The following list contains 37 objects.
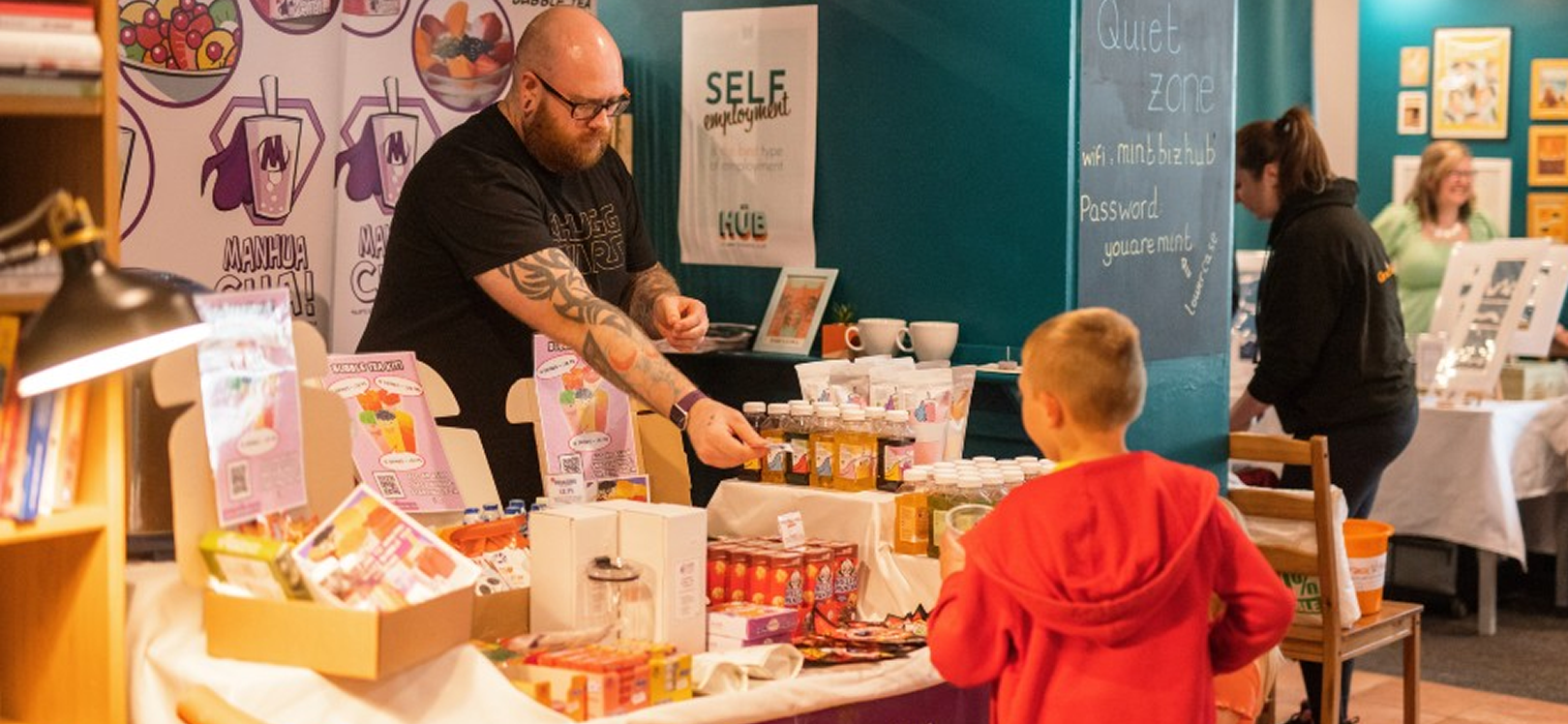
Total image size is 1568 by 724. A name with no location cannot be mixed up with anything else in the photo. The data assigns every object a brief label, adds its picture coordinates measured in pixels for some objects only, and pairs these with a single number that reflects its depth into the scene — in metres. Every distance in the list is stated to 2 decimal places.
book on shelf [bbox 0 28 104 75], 2.37
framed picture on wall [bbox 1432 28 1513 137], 9.33
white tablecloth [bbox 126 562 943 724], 2.49
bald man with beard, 3.69
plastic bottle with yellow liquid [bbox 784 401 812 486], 3.80
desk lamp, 2.26
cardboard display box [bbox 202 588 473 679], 2.42
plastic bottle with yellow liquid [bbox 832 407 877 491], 3.72
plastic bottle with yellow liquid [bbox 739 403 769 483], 3.85
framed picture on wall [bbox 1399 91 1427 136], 9.76
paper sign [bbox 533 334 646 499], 3.54
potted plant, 4.96
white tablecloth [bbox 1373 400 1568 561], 6.66
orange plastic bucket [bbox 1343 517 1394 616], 4.79
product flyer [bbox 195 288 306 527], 2.55
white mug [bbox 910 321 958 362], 4.68
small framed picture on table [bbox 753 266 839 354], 5.10
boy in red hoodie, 2.62
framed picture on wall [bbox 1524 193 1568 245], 9.04
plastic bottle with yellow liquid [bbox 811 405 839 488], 3.74
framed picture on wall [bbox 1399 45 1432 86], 9.73
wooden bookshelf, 2.54
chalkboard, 4.58
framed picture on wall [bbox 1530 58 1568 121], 9.09
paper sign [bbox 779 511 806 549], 3.45
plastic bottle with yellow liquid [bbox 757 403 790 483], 3.83
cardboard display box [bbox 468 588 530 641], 3.06
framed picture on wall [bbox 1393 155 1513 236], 9.23
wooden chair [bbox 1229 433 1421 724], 4.49
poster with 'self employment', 5.12
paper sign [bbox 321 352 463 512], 3.32
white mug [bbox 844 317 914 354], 4.79
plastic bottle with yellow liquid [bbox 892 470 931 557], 3.54
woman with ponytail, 5.41
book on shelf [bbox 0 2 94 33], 2.38
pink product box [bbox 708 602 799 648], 3.06
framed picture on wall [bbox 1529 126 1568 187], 9.07
